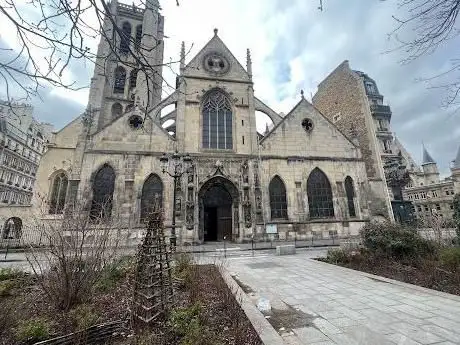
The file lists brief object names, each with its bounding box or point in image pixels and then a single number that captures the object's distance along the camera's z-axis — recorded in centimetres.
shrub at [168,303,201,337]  310
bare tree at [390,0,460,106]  262
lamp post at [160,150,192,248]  1611
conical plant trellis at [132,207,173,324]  345
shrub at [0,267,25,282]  606
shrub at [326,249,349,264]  859
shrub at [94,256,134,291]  525
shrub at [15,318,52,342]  291
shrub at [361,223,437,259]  766
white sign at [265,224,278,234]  1591
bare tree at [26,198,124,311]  418
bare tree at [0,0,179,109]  214
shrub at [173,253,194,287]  547
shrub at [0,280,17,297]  498
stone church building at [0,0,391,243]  1552
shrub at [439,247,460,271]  604
